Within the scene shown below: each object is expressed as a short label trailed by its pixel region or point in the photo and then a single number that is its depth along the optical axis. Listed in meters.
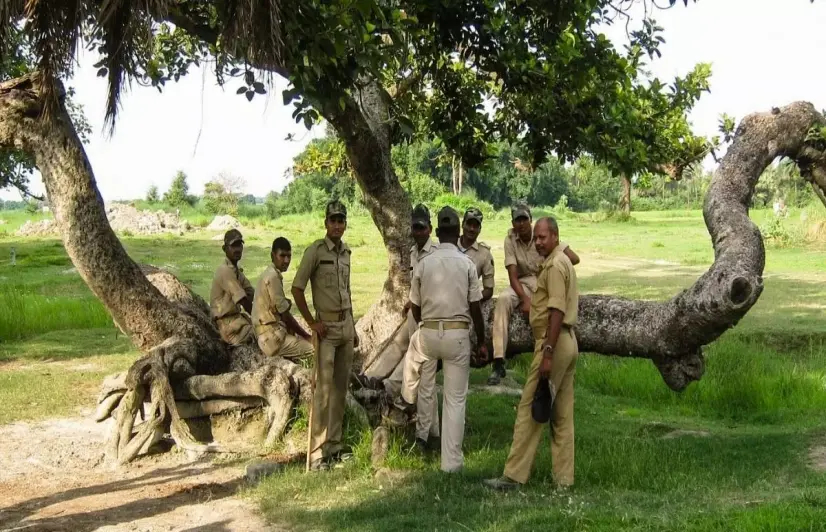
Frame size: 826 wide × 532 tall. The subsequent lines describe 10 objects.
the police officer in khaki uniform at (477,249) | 9.18
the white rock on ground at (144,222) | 46.97
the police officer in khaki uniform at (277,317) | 9.20
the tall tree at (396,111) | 6.76
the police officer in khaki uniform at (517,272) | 8.56
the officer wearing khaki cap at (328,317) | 8.05
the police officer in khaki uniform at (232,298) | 10.31
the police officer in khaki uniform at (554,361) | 6.83
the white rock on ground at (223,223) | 49.27
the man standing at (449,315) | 7.50
